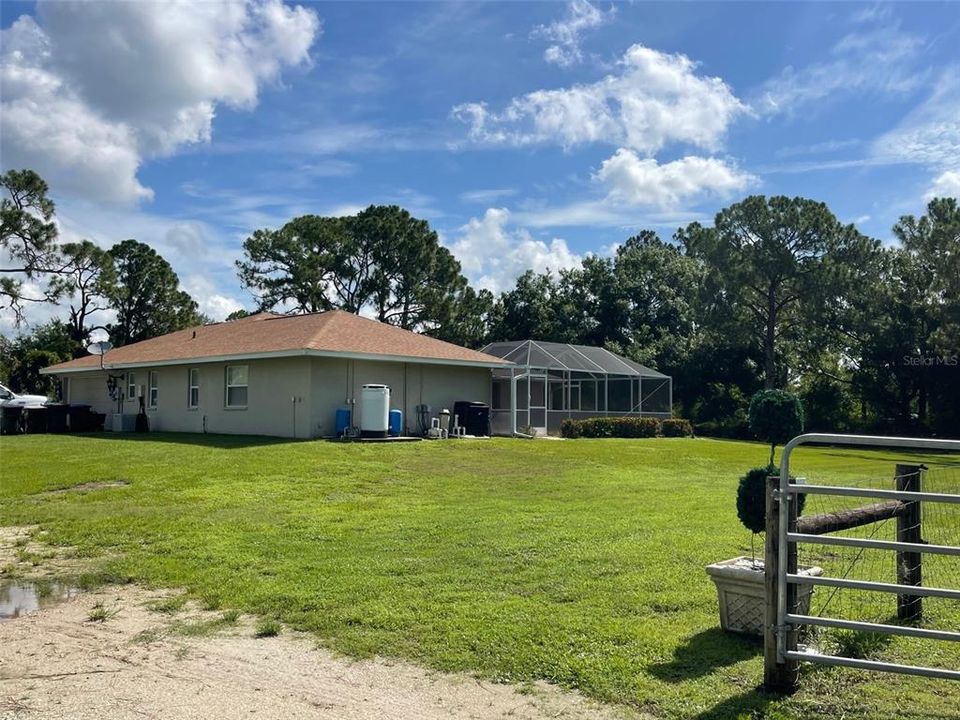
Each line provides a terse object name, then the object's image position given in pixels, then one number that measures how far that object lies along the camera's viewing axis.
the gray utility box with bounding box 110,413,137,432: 27.91
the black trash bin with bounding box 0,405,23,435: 28.33
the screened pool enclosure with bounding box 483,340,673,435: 29.36
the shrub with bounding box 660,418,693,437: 32.38
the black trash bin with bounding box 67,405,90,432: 28.78
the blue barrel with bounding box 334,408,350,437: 22.47
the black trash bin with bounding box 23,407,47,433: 28.52
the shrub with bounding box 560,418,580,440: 28.98
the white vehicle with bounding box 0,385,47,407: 28.53
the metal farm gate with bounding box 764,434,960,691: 4.35
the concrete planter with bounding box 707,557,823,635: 5.50
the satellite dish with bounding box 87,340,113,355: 30.95
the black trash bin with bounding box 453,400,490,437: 25.52
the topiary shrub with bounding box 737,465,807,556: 5.85
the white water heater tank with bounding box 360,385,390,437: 21.78
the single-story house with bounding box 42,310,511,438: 22.73
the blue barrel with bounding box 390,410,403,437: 23.03
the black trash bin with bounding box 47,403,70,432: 28.59
